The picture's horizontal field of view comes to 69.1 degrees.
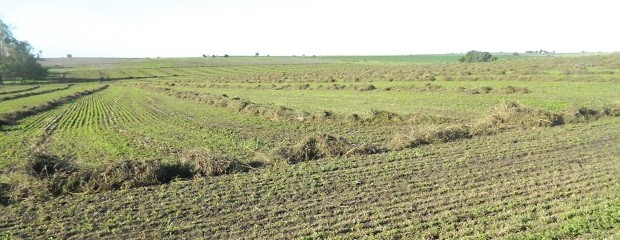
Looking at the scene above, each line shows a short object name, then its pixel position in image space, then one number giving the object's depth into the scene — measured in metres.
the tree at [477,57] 99.06
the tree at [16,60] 85.62
